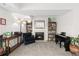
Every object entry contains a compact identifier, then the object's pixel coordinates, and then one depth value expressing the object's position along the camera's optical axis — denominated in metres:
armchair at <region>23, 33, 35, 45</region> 3.33
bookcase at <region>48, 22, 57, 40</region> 3.84
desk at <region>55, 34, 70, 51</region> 2.29
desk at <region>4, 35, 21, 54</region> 2.06
